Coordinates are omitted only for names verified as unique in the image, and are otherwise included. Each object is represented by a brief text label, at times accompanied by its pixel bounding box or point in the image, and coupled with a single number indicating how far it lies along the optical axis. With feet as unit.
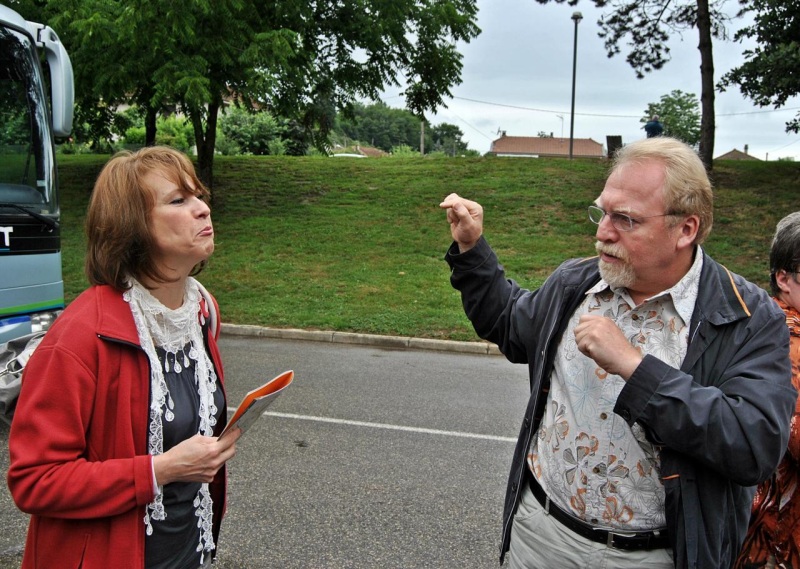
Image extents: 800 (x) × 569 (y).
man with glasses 5.24
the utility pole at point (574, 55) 86.22
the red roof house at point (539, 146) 327.67
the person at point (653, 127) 29.96
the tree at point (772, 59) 44.75
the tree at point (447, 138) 380.37
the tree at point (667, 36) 55.57
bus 13.96
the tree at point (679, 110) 146.41
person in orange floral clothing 6.70
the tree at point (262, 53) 36.60
